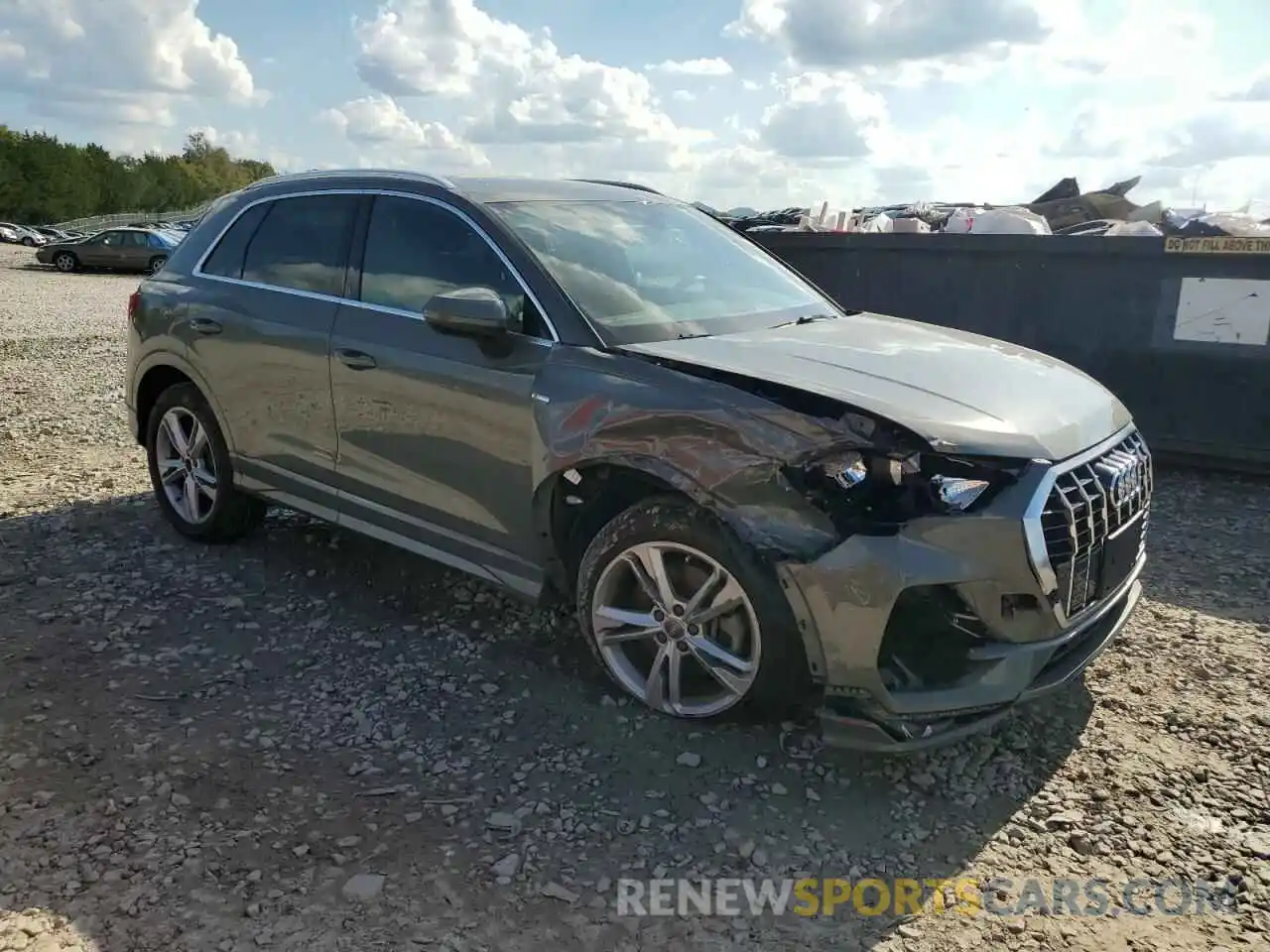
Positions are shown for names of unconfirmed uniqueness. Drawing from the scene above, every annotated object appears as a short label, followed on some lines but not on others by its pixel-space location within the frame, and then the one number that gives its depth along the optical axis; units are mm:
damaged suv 3000
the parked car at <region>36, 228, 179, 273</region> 32219
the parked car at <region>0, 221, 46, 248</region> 51250
